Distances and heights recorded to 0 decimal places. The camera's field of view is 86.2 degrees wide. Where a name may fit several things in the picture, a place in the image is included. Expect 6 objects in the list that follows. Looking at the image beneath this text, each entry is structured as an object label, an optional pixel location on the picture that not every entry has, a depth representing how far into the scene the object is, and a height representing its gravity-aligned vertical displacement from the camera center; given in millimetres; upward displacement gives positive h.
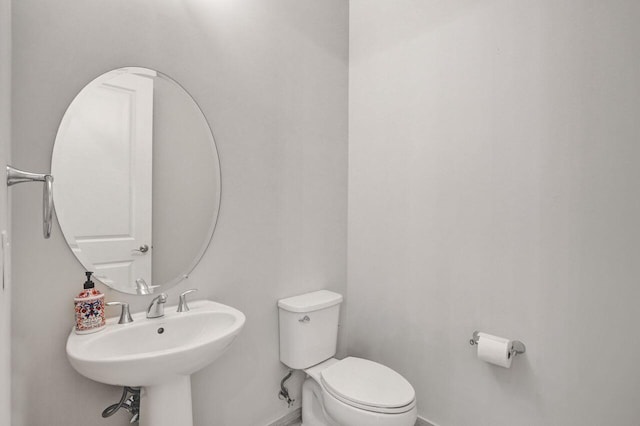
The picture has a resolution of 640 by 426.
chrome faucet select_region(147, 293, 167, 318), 1304 -375
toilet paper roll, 1442 -592
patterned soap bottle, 1142 -341
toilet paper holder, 1479 -590
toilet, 1374 -769
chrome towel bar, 864 +64
